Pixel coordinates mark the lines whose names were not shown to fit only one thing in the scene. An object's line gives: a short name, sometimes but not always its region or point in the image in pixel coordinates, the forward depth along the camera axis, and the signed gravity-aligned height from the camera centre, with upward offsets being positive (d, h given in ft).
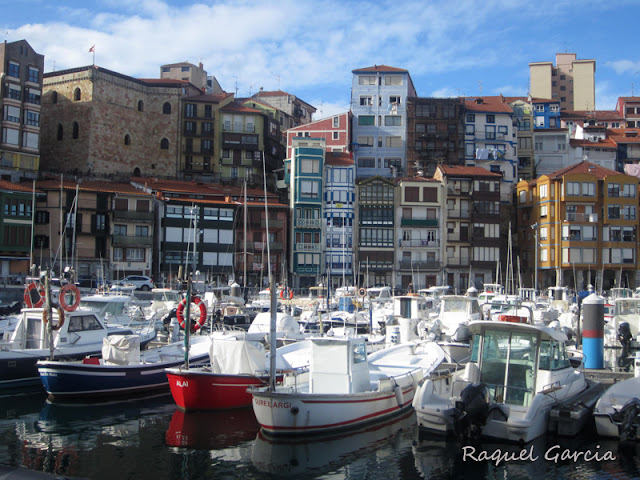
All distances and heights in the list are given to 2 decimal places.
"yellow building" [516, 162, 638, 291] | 223.30 +16.48
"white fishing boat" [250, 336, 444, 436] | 58.90 -11.46
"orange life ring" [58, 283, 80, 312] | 88.07 -3.98
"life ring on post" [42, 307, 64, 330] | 84.02 -6.56
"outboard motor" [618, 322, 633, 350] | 105.29 -9.35
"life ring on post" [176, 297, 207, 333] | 77.15 -5.18
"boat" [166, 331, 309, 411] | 69.51 -11.42
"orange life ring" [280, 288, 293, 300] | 167.30 -5.78
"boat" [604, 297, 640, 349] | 116.67 -7.82
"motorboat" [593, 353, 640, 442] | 55.77 -11.66
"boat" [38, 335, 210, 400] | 75.41 -12.24
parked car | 187.93 -3.87
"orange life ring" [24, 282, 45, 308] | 94.58 -4.16
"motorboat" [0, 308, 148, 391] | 82.58 -9.96
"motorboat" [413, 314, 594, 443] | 55.72 -10.01
